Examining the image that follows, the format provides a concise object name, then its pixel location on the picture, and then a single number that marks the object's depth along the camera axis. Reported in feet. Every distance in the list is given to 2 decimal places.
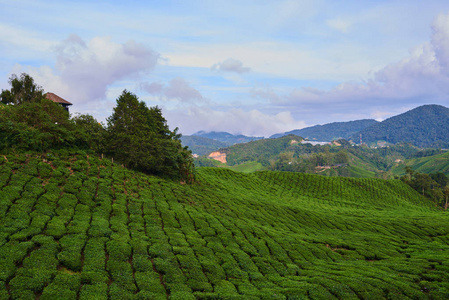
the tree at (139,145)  143.64
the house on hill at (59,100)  248.07
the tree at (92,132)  132.67
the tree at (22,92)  174.35
